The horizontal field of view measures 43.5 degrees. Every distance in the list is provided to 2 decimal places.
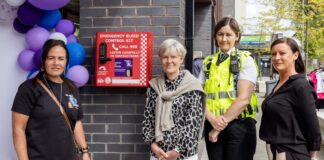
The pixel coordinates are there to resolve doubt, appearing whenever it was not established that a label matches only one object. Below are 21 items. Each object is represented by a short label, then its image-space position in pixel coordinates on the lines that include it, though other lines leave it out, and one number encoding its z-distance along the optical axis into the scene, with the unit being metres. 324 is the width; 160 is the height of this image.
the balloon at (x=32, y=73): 3.59
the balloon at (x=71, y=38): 3.93
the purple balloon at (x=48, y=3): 3.33
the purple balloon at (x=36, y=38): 3.58
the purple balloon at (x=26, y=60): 3.59
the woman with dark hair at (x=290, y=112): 3.03
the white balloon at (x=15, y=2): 3.37
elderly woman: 3.26
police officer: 3.47
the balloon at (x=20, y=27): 3.66
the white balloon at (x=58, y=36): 3.43
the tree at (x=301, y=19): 17.67
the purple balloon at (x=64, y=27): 3.81
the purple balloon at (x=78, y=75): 3.78
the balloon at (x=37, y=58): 3.54
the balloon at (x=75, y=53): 3.80
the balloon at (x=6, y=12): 3.51
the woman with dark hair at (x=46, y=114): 2.97
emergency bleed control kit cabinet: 4.06
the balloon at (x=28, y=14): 3.51
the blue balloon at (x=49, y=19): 3.66
